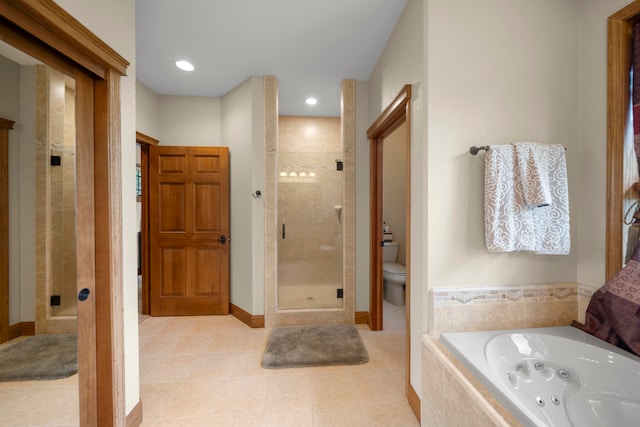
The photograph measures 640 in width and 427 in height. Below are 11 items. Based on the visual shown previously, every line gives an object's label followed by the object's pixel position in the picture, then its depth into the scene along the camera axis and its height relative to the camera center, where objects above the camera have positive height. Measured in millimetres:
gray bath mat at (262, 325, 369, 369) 2049 -1188
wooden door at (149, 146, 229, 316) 2920 -213
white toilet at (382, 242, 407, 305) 3178 -912
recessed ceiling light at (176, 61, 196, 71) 2418 +1417
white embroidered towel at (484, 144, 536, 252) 1307 +22
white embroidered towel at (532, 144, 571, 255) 1338 -10
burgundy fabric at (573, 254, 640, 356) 1132 -468
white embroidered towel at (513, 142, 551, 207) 1257 +198
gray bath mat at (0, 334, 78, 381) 995 -617
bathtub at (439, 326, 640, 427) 1045 -711
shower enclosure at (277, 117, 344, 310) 2758 -193
